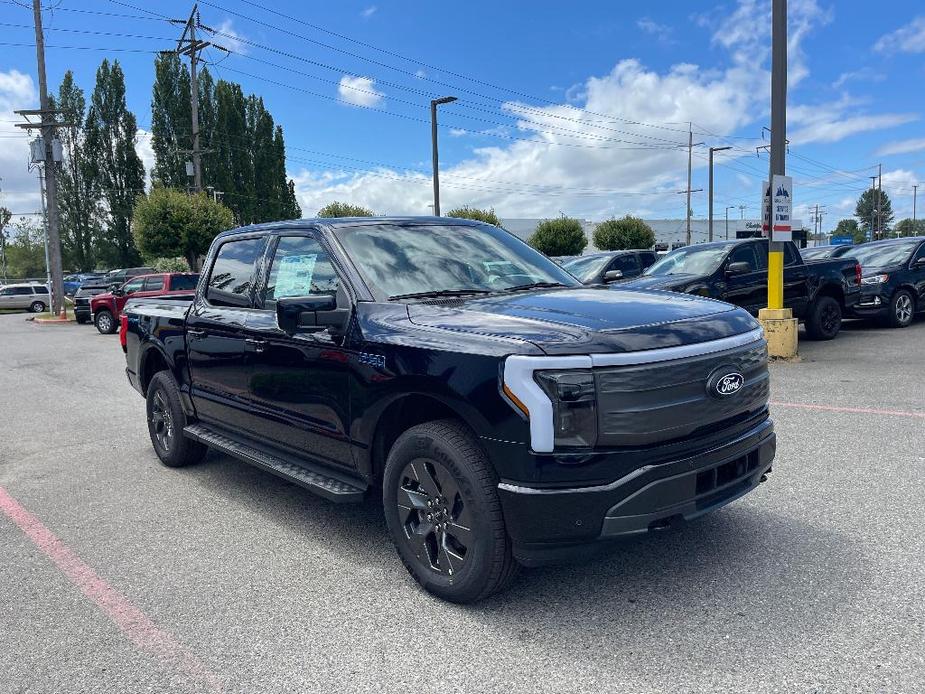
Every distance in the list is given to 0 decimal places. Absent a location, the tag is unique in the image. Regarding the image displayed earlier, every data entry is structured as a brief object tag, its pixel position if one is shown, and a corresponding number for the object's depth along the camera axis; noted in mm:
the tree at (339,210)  37791
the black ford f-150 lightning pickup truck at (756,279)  10695
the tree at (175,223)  35406
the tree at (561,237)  48719
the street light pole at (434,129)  23328
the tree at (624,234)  54406
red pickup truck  20047
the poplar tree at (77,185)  58375
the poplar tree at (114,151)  57812
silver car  40531
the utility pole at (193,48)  32925
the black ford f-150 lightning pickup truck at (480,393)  2861
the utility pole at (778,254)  9906
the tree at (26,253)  99250
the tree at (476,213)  46412
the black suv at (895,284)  13148
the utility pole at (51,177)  30016
